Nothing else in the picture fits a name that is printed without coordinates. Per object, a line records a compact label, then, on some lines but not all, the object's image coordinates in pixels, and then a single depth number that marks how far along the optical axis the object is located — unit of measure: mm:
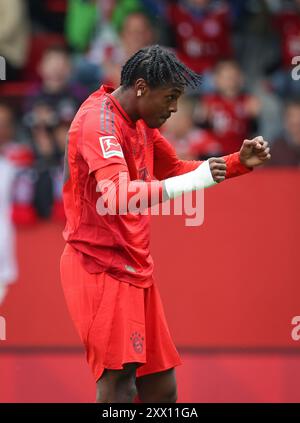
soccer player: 10047
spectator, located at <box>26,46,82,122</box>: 17328
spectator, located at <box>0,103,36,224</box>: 15344
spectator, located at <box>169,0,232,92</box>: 19016
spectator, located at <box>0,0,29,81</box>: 18719
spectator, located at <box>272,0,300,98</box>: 18234
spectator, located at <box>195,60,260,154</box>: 17797
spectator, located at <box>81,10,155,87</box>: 18297
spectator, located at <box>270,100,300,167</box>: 16375
